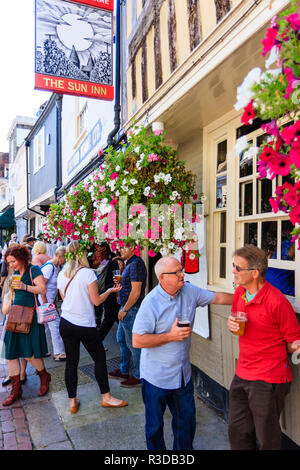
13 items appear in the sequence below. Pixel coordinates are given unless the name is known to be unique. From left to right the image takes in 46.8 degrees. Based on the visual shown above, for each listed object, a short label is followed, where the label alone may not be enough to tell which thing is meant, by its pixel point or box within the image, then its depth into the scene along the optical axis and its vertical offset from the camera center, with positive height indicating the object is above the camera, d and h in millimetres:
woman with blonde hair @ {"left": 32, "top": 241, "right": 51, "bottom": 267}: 6191 -330
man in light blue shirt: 2572 -927
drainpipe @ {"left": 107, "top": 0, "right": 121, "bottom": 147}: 6310 +2714
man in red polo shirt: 2332 -817
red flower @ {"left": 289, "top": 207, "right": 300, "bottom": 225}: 1322 +86
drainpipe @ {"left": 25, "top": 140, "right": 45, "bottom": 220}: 18266 +3693
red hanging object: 4324 -341
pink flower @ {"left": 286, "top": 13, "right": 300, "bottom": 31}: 1269 +793
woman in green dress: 4141 -1193
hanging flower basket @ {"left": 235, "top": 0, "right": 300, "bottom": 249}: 1272 +535
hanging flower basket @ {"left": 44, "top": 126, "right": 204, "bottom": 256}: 3391 +386
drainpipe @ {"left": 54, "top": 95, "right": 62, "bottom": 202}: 12875 +3248
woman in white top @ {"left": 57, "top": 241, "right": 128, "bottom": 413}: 3721 -954
